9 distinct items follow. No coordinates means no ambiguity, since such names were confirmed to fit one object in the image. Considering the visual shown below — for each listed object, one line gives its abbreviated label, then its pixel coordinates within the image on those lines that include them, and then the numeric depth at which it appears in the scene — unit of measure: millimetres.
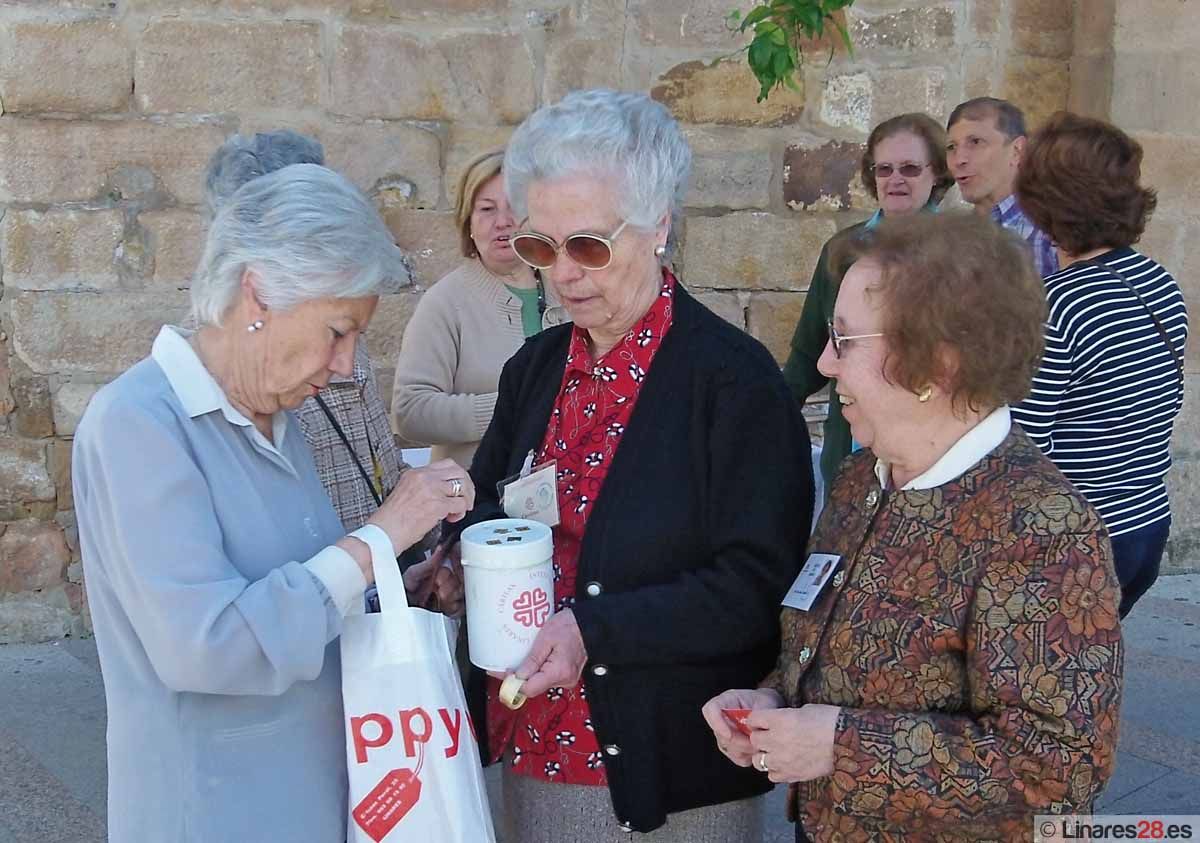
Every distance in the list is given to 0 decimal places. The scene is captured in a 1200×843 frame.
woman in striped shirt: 2768
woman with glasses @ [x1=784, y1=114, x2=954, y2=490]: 4078
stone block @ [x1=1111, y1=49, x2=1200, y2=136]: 4918
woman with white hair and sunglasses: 1720
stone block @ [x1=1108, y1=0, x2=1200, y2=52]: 4887
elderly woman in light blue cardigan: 1488
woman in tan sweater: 3293
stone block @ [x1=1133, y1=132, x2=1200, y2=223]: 4977
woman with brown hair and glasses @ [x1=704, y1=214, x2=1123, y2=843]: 1423
